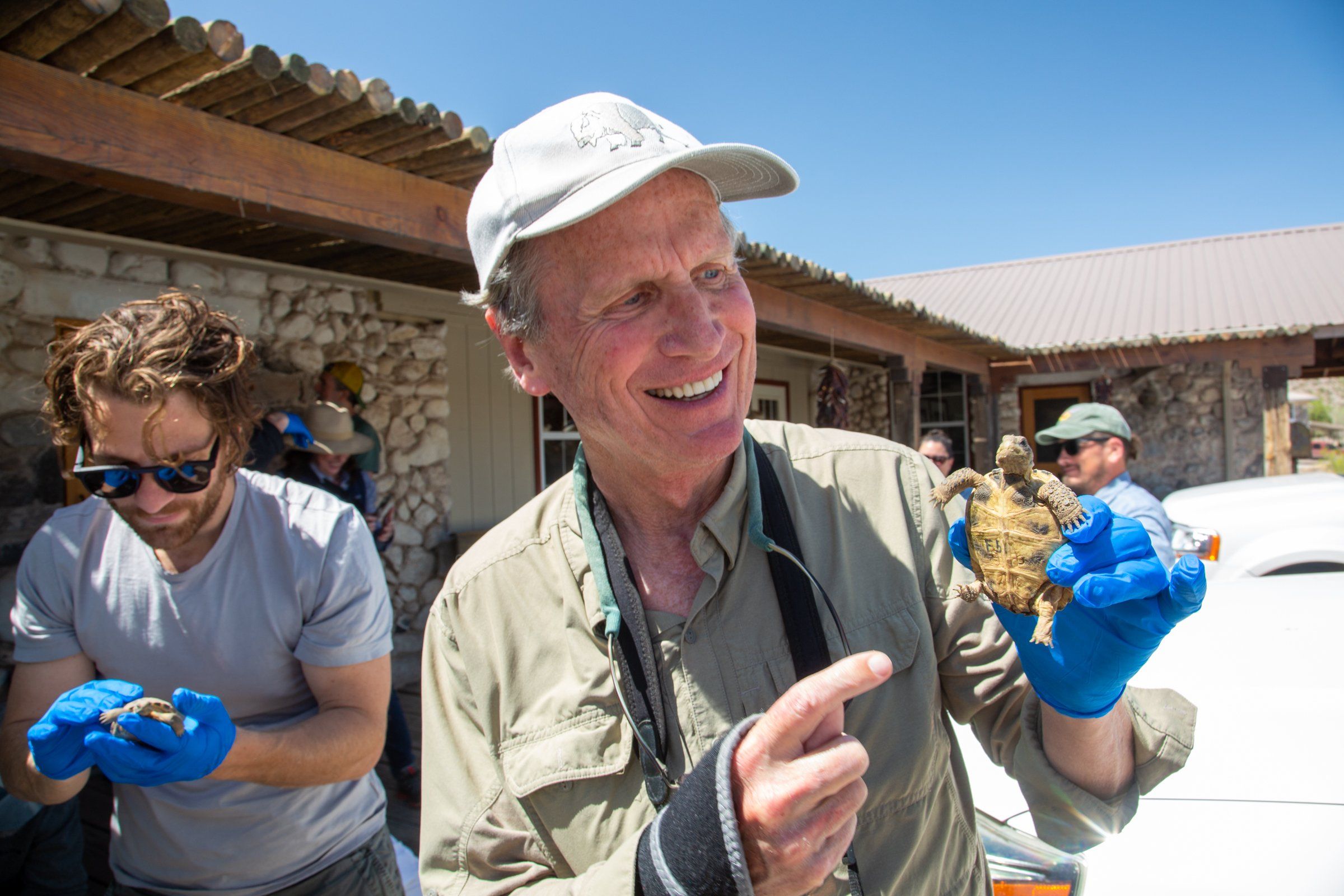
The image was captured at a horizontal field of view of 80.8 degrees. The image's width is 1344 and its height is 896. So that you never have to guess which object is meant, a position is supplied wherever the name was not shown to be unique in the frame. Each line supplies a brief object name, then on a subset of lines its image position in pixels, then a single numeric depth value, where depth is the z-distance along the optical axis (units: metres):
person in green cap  4.03
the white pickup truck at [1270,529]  4.89
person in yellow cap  5.21
